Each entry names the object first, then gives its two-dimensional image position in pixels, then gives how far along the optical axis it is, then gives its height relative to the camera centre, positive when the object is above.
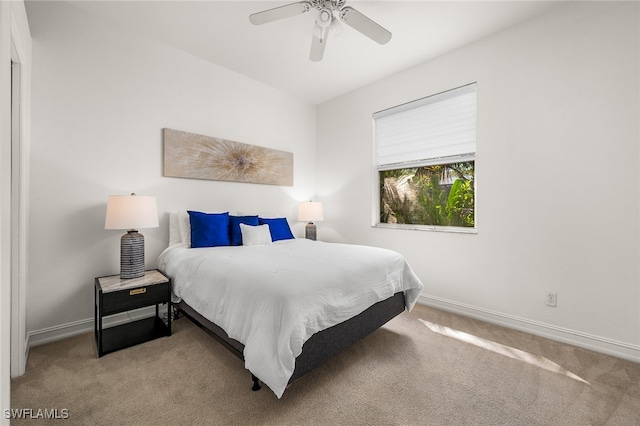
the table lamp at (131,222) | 2.22 -0.08
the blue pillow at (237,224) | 3.03 -0.13
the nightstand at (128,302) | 2.03 -0.70
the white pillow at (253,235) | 2.97 -0.24
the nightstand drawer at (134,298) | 2.03 -0.67
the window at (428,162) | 2.98 +0.62
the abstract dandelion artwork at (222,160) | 2.97 +0.65
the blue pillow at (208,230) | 2.78 -0.18
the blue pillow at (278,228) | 3.36 -0.19
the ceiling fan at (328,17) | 1.99 +1.46
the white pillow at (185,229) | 2.83 -0.17
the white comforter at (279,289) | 1.45 -0.51
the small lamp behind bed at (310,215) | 3.95 -0.03
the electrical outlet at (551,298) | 2.35 -0.73
